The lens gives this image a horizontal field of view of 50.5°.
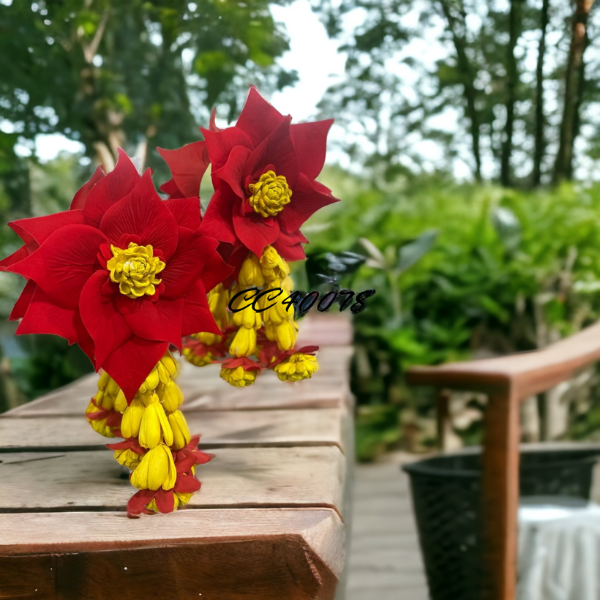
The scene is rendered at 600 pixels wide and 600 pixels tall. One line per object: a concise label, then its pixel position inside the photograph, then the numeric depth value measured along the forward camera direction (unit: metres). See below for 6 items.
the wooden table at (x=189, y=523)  0.50
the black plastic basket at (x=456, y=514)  1.26
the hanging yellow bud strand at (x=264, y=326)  0.61
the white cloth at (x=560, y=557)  1.22
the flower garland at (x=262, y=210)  0.59
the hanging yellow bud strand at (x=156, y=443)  0.56
